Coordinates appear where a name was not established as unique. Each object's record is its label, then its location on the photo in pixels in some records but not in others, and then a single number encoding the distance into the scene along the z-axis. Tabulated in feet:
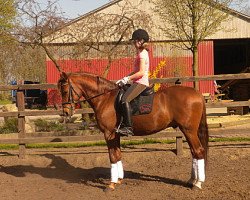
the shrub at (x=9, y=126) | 42.91
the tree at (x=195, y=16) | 61.62
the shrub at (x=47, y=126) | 43.45
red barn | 47.06
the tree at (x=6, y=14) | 58.41
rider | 21.89
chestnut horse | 22.71
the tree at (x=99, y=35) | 46.39
